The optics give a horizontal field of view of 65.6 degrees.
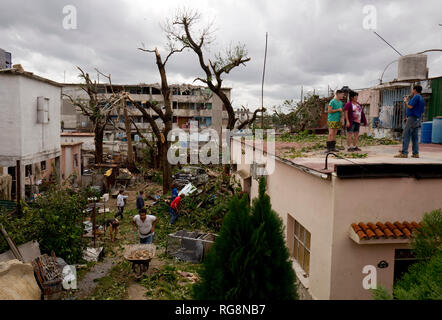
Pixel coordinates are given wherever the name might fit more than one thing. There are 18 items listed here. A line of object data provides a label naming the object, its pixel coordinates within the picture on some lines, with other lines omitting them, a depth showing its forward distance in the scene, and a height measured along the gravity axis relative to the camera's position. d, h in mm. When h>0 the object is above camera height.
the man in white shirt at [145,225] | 10625 -2844
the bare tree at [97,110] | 24867 +1635
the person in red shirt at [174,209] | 14273 -3128
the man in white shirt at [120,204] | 15587 -3202
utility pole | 15972 +2483
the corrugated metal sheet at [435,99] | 12875 +1526
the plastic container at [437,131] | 11155 +274
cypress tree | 3451 -1266
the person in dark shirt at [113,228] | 12570 -3503
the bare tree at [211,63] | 18312 +4082
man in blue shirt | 7473 +422
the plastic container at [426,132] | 11812 +250
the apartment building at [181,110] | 51969 +3823
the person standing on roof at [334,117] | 9164 +561
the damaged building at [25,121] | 13734 +456
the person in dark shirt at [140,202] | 14617 -2908
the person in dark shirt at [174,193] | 15906 -2731
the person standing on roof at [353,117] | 9281 +570
